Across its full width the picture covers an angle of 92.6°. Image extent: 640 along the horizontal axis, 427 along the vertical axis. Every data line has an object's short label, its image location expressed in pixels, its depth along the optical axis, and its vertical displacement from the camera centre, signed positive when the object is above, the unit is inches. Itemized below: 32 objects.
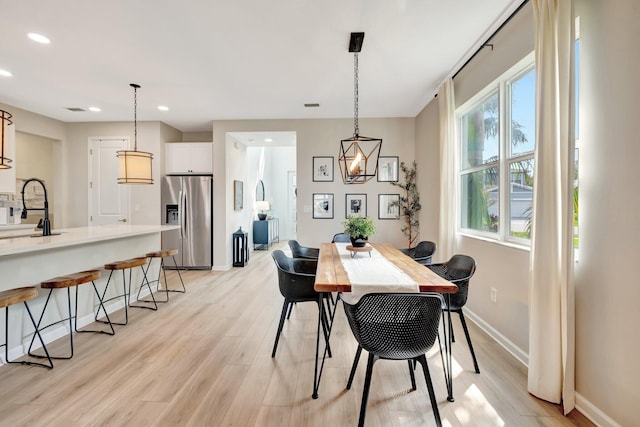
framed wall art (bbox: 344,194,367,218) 215.0 +3.9
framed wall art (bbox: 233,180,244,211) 239.4 +10.9
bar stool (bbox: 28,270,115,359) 96.0 -23.6
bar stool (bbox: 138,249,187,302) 151.0 -22.6
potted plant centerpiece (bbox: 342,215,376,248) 116.7 -8.2
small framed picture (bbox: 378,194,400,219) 213.9 +1.8
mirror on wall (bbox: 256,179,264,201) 347.3 +21.5
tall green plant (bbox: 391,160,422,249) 207.9 +3.8
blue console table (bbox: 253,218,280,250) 316.8 -26.1
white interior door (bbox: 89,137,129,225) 224.4 +17.8
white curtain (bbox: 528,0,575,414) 69.8 -2.0
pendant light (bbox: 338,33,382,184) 109.1 +20.1
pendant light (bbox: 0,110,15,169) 83.8 +19.4
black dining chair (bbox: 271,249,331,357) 94.9 -25.1
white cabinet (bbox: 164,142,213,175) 229.8 +38.5
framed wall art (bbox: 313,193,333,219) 216.1 +2.6
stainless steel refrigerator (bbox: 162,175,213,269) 223.6 -5.8
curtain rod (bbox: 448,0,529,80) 93.3 +61.7
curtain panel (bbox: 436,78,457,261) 144.5 +18.3
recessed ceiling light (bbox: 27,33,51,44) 109.7 +62.5
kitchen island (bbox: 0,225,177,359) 95.3 -19.9
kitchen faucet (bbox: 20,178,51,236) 116.0 -6.7
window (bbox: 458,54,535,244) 98.7 +19.9
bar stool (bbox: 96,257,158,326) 126.2 -28.9
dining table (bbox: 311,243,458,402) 70.6 -17.6
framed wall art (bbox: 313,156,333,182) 214.7 +28.0
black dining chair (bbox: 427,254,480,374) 88.0 -20.9
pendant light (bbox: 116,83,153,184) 148.0 +20.5
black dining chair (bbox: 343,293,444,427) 61.2 -23.9
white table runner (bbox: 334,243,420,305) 70.6 -17.7
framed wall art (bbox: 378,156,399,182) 213.9 +27.7
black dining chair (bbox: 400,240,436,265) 119.5 -19.2
